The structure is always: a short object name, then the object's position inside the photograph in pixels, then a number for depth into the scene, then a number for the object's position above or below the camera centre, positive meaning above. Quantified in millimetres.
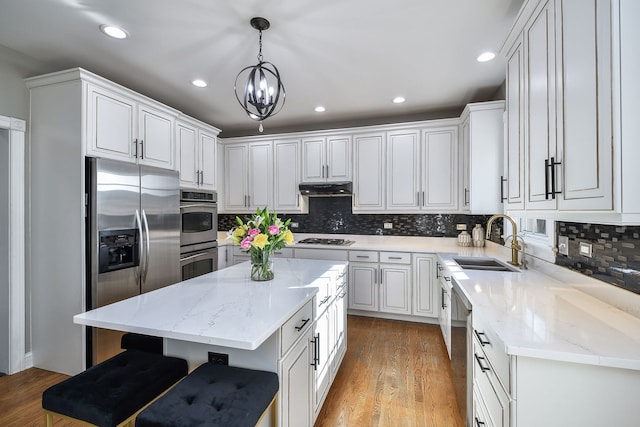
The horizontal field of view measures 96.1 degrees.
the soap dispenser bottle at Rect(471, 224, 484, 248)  3295 -275
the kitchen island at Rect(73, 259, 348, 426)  1115 -438
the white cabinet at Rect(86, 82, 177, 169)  2271 +776
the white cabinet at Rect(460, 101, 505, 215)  2857 +572
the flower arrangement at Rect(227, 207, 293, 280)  1681 -149
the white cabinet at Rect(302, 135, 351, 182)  3898 +758
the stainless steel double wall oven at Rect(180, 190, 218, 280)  3145 -221
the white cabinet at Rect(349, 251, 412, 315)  3355 -817
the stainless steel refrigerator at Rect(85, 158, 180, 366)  2201 -180
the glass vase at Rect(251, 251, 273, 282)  1778 -329
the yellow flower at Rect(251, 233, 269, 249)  1643 -152
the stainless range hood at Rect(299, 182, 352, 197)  3787 +334
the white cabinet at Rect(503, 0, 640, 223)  881 +399
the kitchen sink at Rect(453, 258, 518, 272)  2297 -440
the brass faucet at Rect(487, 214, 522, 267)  2213 -268
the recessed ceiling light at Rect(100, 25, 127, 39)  2012 +1308
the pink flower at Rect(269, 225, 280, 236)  1700 -97
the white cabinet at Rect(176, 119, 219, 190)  3248 +726
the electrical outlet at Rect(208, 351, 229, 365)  1322 -671
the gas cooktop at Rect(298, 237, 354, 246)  3713 -375
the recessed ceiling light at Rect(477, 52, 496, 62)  2369 +1310
